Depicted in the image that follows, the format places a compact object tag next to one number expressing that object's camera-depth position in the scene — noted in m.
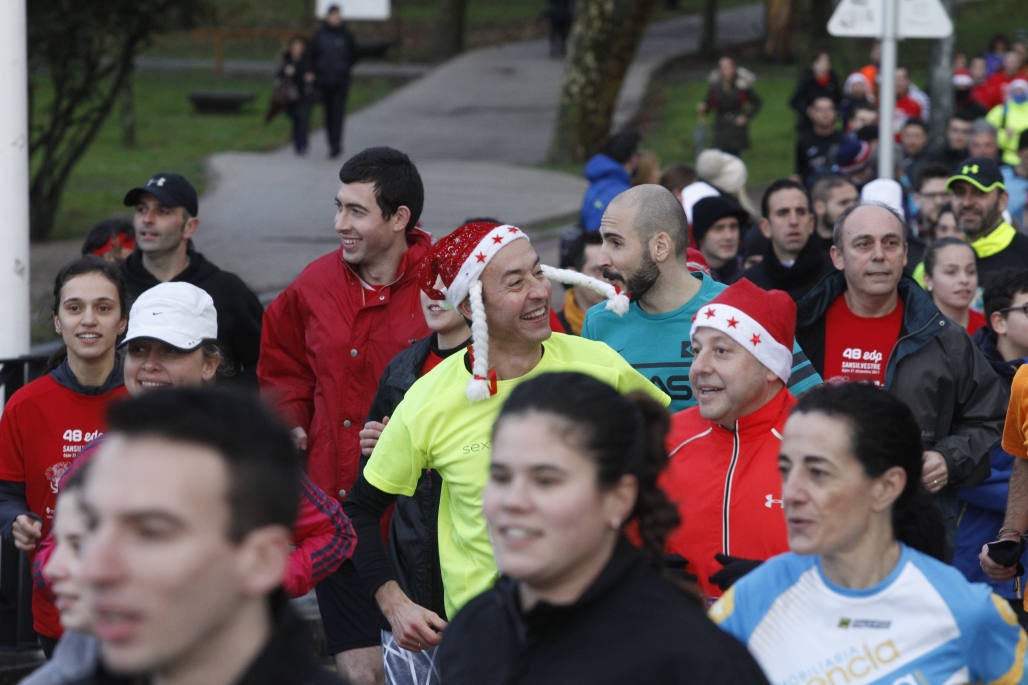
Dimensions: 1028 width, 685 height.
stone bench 32.00
